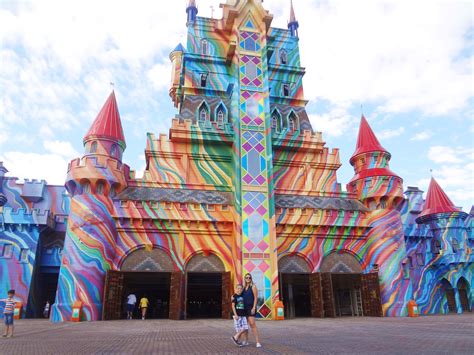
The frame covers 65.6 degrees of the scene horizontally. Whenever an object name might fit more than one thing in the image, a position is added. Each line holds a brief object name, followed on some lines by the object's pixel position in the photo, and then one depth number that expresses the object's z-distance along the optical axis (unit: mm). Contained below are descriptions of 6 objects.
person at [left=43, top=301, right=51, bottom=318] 24038
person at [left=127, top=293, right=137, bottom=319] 20742
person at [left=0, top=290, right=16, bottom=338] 10561
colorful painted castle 20312
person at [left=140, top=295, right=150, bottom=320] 20016
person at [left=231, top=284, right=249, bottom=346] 8367
